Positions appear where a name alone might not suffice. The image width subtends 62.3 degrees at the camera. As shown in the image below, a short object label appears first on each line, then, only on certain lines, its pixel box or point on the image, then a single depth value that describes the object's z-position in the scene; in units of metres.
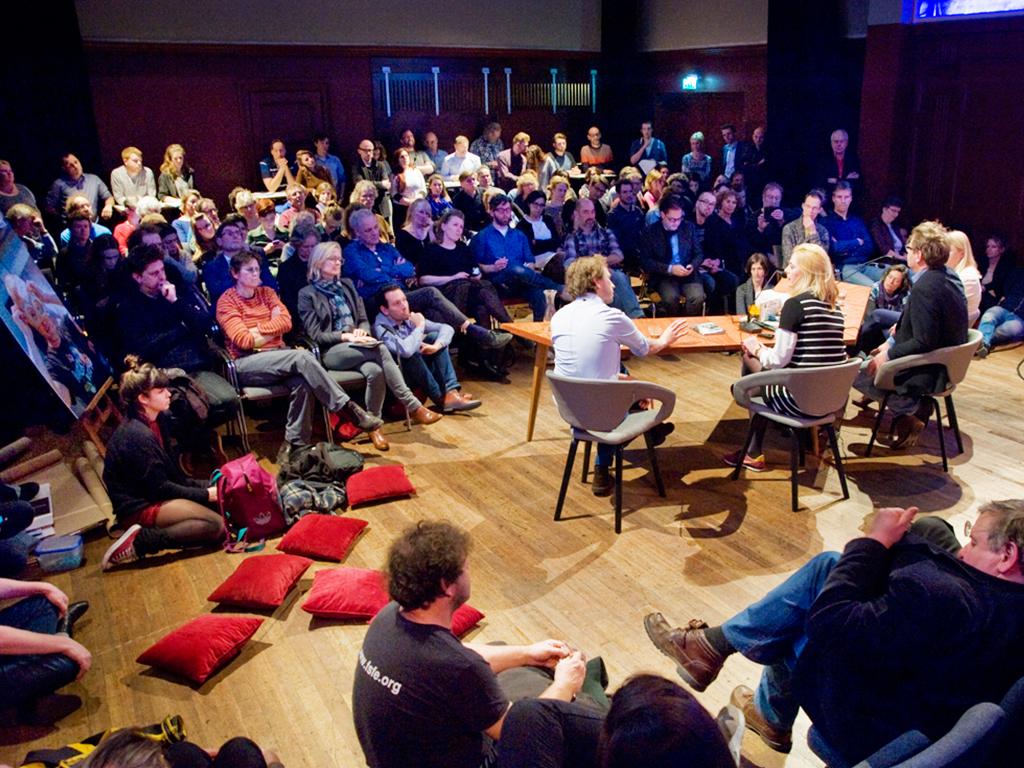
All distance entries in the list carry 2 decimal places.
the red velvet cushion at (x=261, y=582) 3.66
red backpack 4.18
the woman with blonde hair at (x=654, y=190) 9.59
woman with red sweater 5.18
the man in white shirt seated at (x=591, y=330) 4.18
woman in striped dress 4.12
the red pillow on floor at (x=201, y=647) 3.24
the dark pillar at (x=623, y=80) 12.88
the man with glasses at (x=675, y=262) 7.30
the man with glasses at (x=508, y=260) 6.92
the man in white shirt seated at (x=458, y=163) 11.30
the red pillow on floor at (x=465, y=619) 3.48
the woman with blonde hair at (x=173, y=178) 9.62
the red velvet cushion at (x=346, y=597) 3.57
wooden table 4.71
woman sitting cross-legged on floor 3.92
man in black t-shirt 2.05
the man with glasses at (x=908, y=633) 2.06
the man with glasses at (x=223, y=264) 5.84
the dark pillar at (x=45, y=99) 8.91
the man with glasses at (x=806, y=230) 7.14
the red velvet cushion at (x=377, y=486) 4.59
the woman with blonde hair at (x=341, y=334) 5.47
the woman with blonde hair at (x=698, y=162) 11.12
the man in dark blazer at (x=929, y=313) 4.44
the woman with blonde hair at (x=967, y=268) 5.70
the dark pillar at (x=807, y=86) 9.43
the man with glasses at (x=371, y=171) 10.28
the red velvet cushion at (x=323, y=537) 4.08
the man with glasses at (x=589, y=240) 7.15
